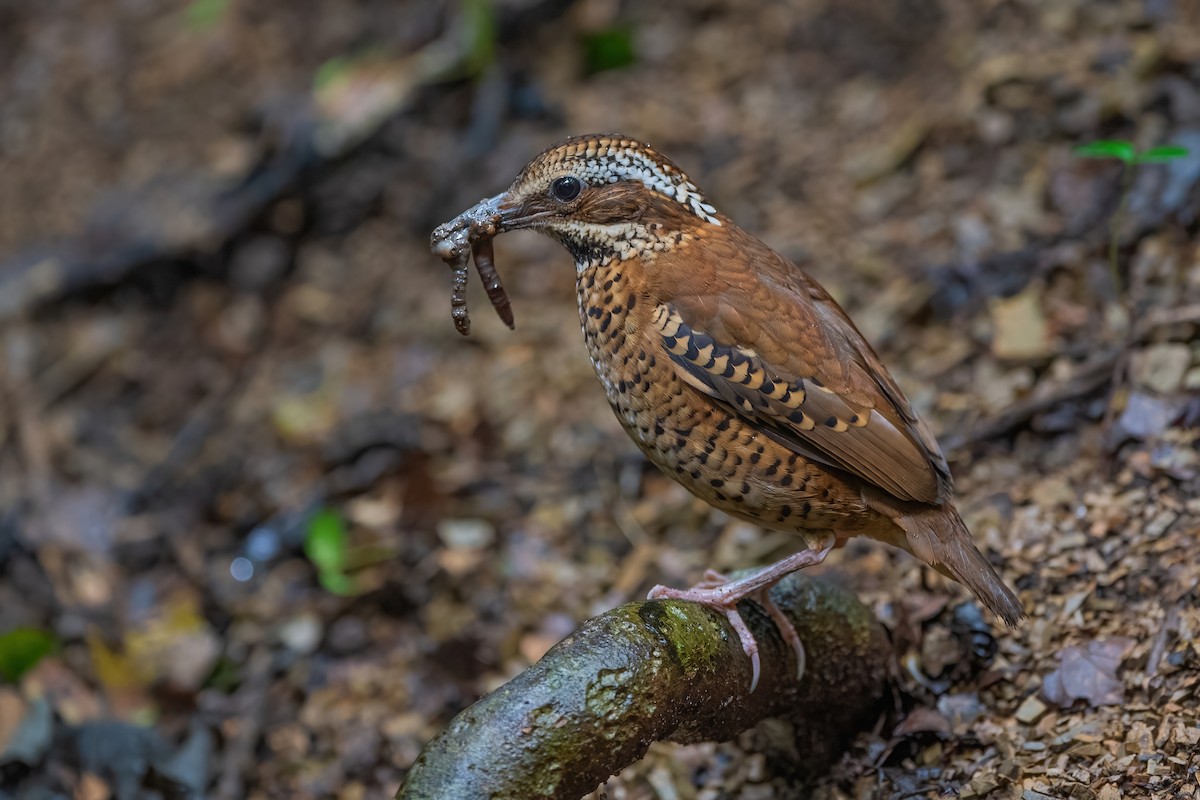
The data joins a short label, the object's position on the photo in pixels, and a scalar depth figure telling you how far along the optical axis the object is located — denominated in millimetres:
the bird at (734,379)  7062
